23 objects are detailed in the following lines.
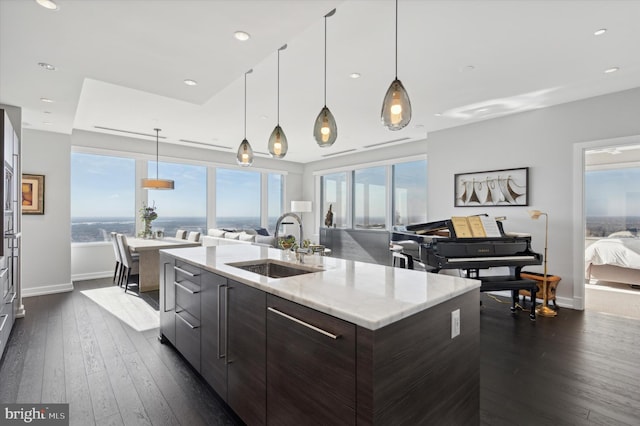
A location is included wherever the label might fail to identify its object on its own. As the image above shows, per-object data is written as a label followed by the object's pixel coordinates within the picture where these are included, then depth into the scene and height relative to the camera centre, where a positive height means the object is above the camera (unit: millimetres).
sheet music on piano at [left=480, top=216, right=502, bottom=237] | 3971 -157
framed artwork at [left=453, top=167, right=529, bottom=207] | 4645 +409
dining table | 5025 -771
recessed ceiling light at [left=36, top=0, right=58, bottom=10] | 1910 +1263
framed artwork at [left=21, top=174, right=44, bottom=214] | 4727 +271
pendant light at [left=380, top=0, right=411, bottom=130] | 2008 +687
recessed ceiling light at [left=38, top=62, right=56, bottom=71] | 2730 +1272
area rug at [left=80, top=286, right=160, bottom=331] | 3646 -1244
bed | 5219 -757
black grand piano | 3674 -474
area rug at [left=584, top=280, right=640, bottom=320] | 4137 -1238
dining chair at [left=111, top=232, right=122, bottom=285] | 5375 -852
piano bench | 3738 -830
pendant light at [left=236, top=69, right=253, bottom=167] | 3395 +629
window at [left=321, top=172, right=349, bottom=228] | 8477 +471
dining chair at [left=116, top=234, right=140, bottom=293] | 4968 -759
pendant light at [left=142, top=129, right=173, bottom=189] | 5406 +497
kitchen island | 1181 -586
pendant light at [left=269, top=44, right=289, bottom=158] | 2896 +646
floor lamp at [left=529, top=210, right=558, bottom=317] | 3906 -945
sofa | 5957 -495
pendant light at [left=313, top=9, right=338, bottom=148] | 2480 +670
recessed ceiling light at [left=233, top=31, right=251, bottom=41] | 2197 +1239
